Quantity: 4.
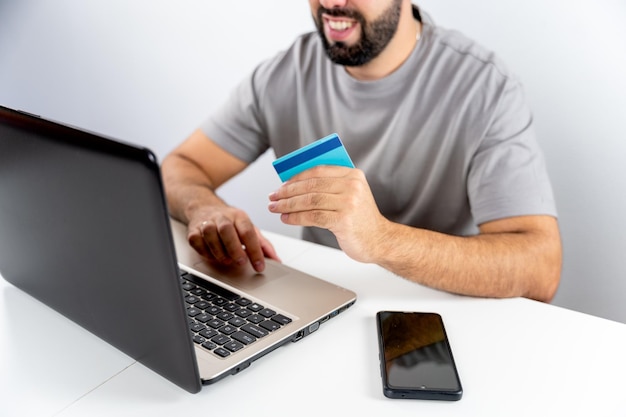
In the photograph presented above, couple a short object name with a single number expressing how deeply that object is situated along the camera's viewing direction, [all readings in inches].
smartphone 26.6
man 35.8
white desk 26.4
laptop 22.3
